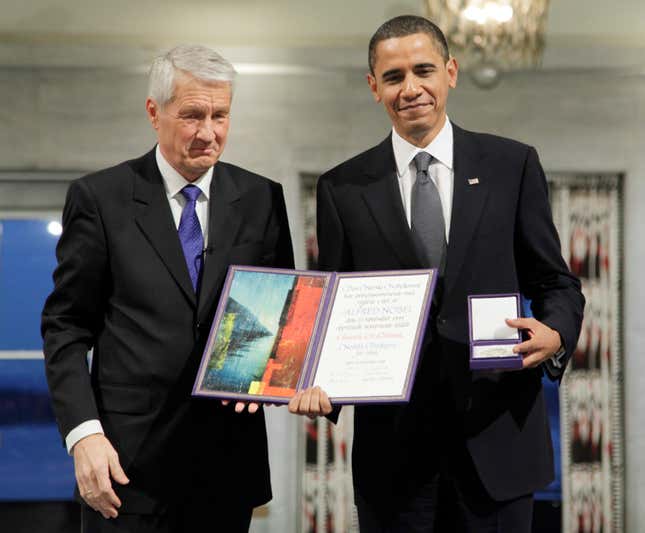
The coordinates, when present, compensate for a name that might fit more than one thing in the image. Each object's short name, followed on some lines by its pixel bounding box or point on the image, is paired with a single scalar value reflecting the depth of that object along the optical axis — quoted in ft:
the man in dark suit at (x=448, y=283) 12.00
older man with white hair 12.11
